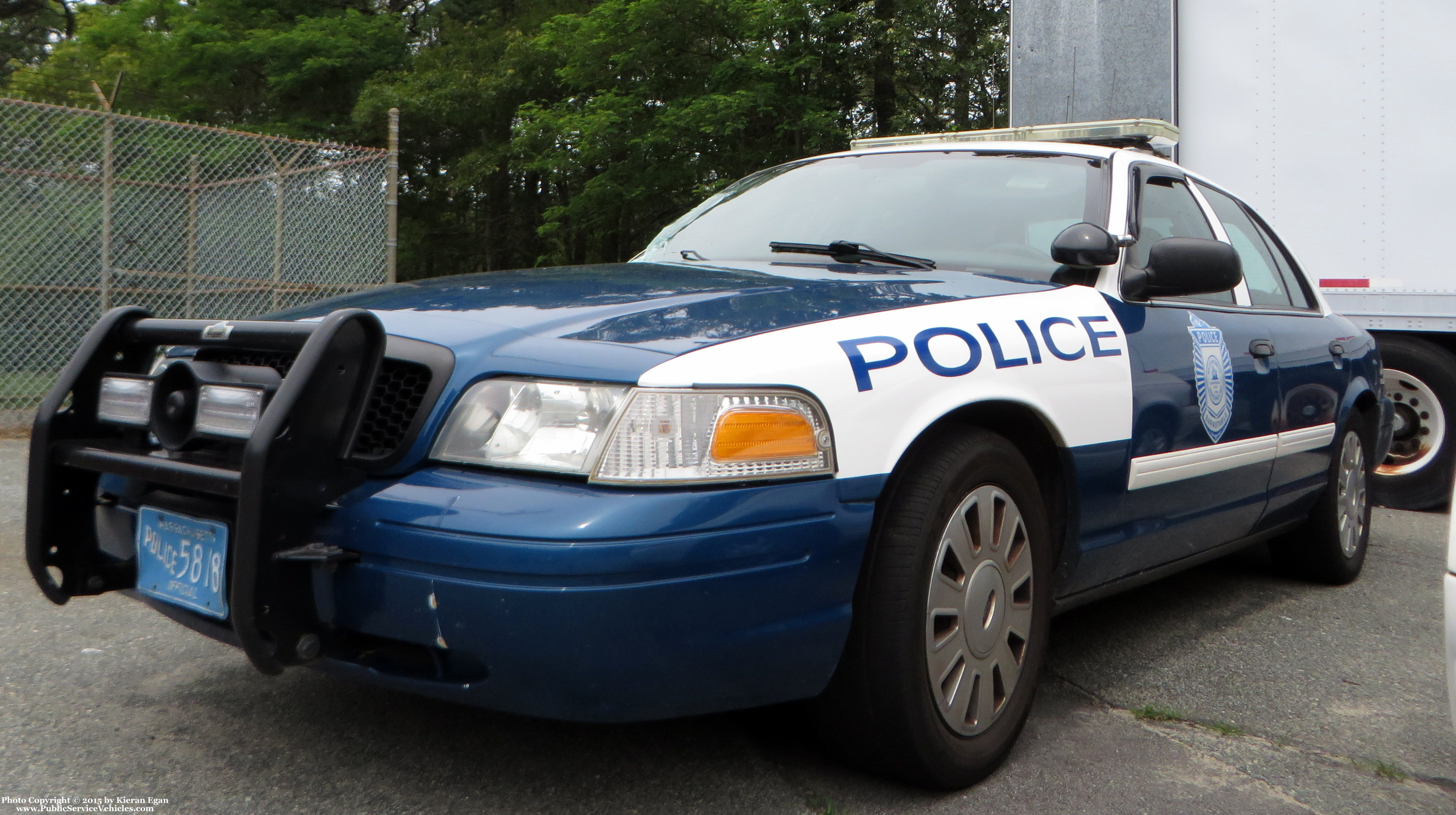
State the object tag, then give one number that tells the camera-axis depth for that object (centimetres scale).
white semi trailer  641
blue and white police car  202
